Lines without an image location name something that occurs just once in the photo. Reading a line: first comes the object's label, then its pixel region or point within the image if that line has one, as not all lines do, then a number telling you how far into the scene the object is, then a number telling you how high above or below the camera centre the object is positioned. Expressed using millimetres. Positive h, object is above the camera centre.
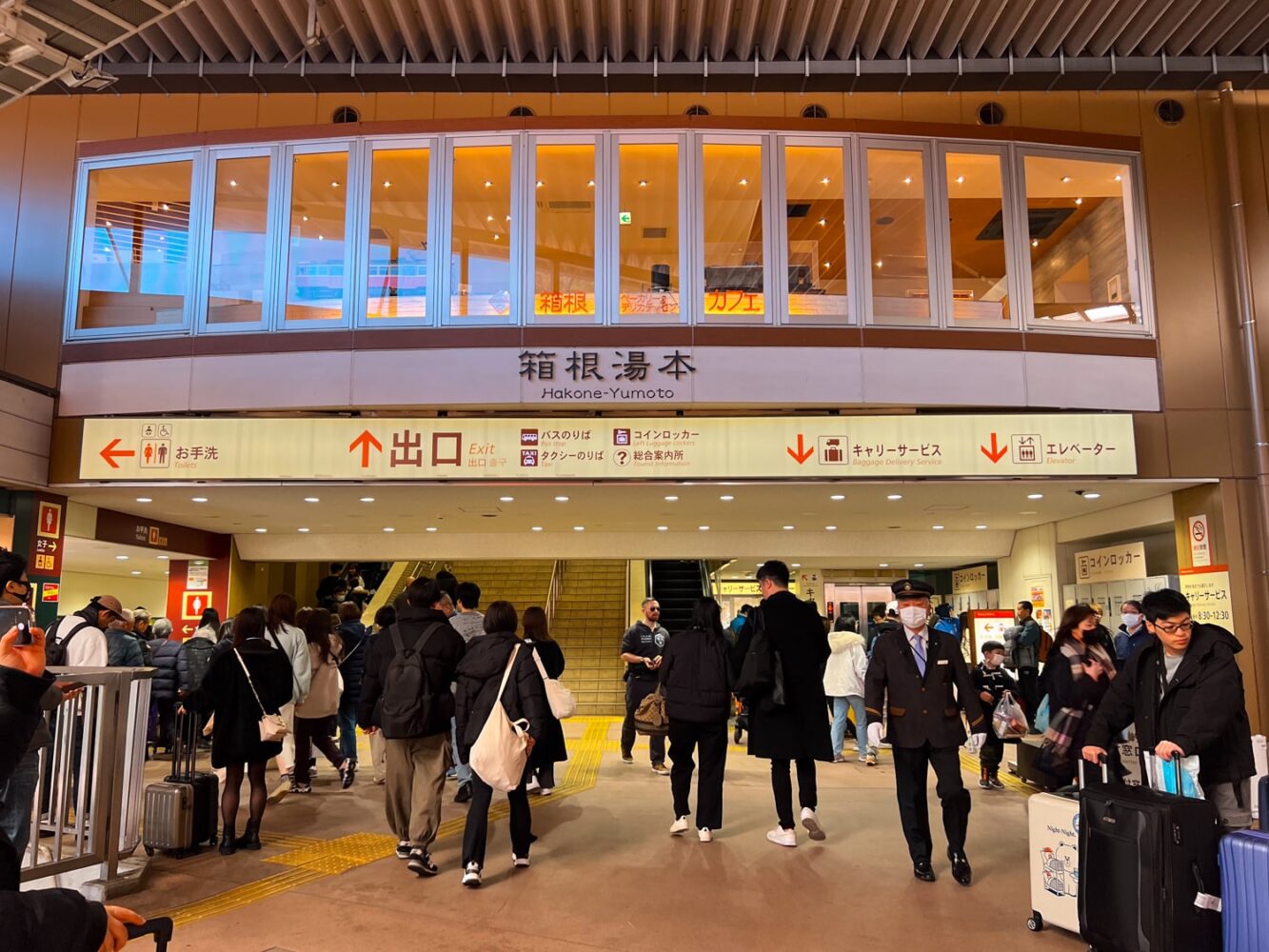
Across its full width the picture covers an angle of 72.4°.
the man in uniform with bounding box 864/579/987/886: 4738 -637
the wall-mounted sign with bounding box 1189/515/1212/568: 9391 +602
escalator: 16328 +253
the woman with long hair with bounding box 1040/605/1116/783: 4930 -499
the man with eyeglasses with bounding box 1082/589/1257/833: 3480 -429
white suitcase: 3922 -1209
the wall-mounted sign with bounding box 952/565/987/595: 15991 +339
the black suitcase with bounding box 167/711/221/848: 5277 -1168
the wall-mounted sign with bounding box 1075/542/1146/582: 11078 +450
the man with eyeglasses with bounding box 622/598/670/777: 8188 -539
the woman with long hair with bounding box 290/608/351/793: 7148 -835
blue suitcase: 2986 -1025
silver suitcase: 5086 -1272
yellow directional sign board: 8750 +1510
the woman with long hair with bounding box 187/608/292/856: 5227 -615
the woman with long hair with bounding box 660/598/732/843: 5527 -702
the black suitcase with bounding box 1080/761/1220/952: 3189 -1033
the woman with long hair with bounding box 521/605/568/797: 5617 -829
